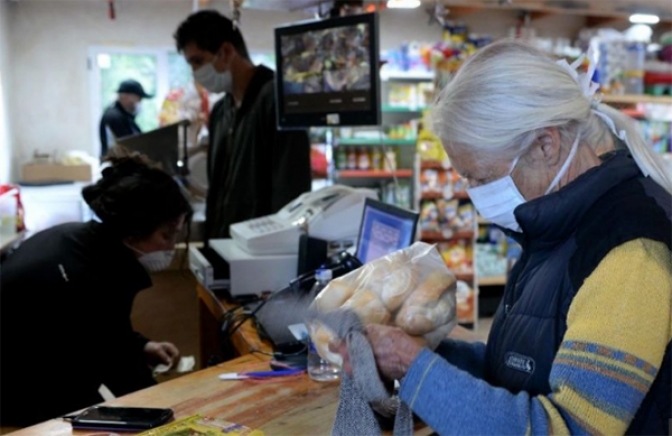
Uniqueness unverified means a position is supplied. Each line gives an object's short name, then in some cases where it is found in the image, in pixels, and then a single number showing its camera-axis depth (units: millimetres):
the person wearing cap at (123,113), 5535
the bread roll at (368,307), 1245
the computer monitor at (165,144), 3488
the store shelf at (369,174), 5516
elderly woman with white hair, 960
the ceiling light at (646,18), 4516
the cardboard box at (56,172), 5438
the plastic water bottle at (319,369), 1671
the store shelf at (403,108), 5629
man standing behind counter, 2883
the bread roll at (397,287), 1295
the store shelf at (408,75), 5605
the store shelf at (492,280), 5723
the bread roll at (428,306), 1281
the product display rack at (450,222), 5348
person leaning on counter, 2018
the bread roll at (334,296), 1314
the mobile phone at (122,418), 1418
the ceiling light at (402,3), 3068
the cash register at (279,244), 2361
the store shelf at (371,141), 5523
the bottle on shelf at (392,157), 5569
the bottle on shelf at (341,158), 5531
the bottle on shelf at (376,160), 5598
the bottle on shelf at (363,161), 5562
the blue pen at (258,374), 1684
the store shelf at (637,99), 5809
